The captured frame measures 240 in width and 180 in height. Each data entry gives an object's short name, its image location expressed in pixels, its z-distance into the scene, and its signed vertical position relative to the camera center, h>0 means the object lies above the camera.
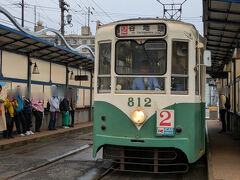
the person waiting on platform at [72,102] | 17.66 -0.34
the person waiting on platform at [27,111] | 13.60 -0.60
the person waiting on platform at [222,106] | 14.63 -0.44
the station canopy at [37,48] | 12.22 +1.82
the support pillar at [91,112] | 21.80 -1.04
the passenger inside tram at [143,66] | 7.46 +0.59
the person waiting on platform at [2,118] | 11.98 -0.77
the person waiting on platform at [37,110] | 14.45 -0.60
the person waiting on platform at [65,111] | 16.86 -0.74
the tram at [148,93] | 7.27 +0.04
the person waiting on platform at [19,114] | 13.01 -0.67
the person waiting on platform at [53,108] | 15.69 -0.56
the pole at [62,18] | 29.15 +6.09
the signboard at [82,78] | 18.31 +0.84
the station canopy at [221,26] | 9.07 +2.03
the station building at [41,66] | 12.86 +1.26
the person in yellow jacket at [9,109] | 12.34 -0.48
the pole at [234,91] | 13.71 +0.16
